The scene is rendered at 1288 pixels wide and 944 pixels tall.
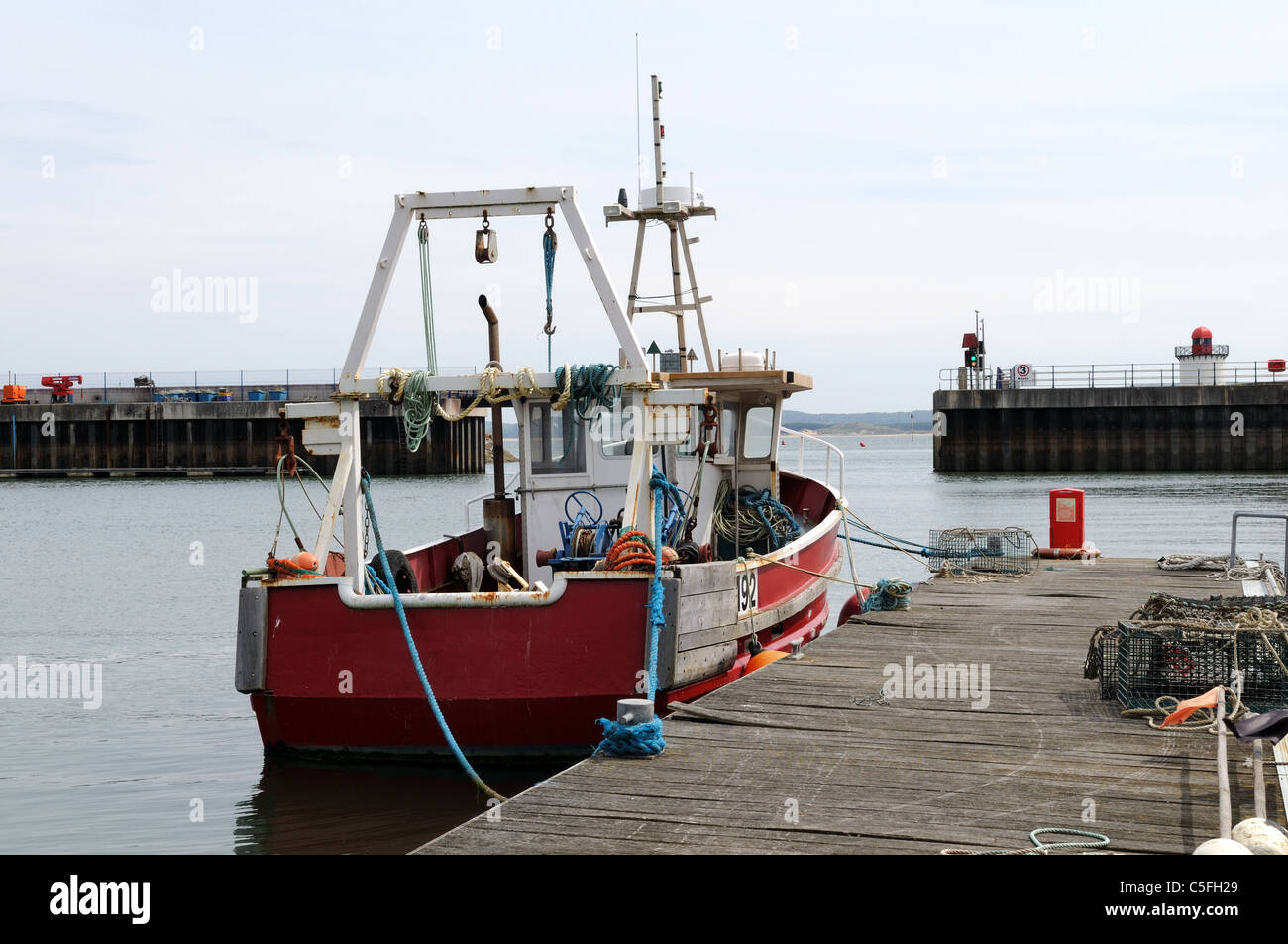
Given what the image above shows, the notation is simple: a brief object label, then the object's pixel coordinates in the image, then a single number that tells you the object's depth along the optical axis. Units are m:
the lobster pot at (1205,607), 8.38
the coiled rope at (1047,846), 5.02
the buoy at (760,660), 10.35
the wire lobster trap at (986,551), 15.18
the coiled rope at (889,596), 11.88
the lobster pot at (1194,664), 7.29
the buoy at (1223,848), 4.46
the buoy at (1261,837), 4.62
